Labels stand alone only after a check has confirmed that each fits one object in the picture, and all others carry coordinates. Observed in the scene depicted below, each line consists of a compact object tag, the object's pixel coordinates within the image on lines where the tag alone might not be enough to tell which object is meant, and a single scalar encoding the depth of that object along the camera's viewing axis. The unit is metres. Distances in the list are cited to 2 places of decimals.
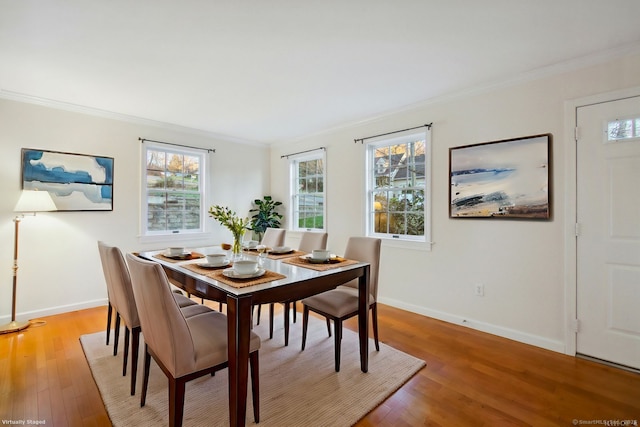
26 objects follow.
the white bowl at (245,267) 1.81
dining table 1.50
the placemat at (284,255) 2.62
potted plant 5.05
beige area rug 1.73
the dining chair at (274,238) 3.50
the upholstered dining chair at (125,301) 1.95
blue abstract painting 3.23
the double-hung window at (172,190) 4.11
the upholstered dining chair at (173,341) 1.44
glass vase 2.29
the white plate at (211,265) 2.08
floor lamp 2.92
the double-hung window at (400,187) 3.50
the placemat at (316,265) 2.16
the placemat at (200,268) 1.93
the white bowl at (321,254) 2.36
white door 2.25
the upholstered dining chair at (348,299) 2.26
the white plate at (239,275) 1.78
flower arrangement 2.28
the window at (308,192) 4.71
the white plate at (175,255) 2.47
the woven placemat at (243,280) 1.66
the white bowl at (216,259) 2.12
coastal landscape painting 2.62
